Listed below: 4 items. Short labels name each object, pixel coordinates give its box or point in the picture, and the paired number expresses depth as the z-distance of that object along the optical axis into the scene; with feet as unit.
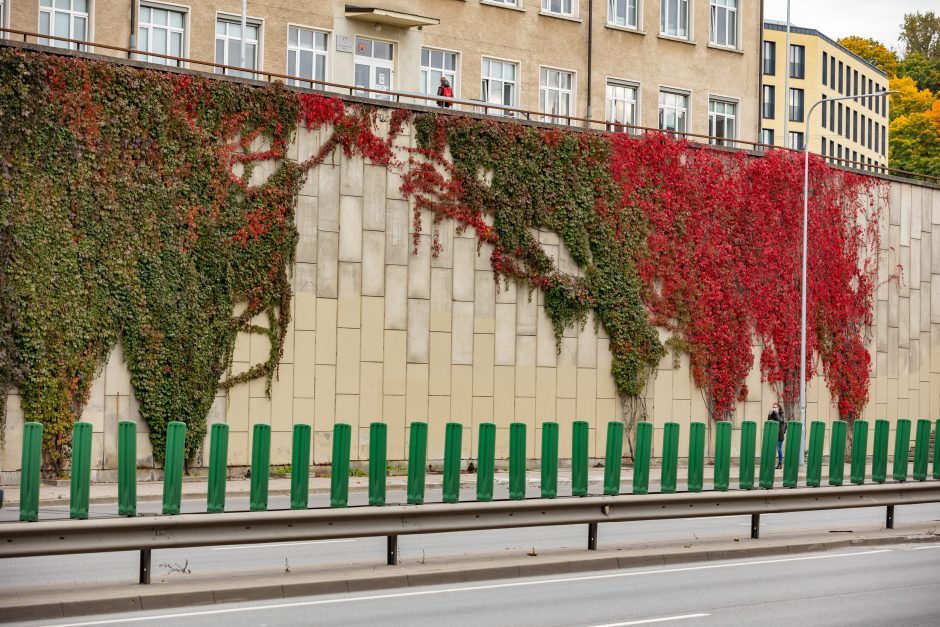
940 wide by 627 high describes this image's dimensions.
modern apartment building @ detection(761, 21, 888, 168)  333.21
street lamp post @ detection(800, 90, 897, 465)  131.23
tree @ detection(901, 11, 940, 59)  404.98
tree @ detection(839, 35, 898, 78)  389.19
